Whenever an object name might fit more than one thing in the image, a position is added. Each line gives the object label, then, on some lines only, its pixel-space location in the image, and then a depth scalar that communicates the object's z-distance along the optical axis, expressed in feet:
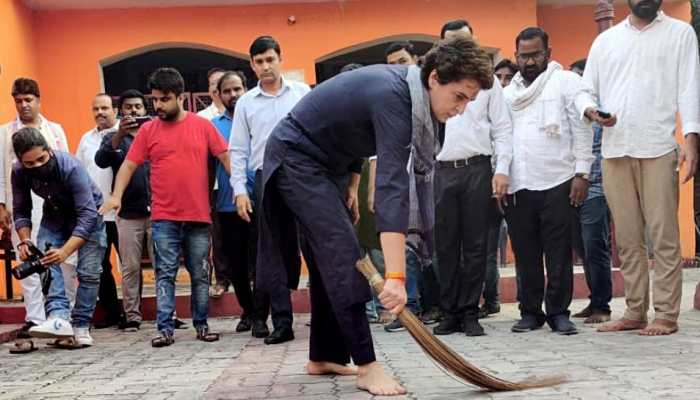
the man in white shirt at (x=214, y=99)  25.25
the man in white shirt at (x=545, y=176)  17.89
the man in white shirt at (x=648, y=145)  16.76
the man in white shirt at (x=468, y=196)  18.20
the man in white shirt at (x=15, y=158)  21.06
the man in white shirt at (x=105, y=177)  23.16
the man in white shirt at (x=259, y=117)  19.38
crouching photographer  18.47
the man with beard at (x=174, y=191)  19.15
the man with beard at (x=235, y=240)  20.52
